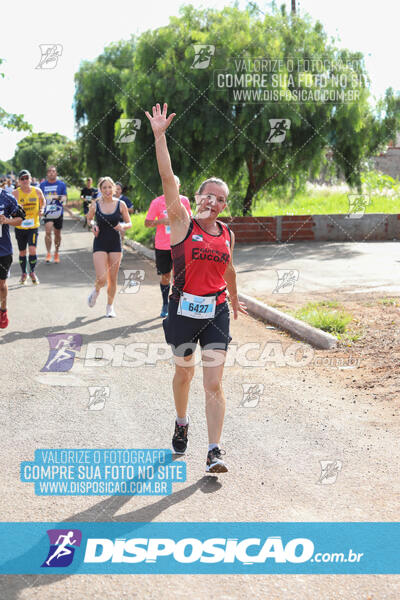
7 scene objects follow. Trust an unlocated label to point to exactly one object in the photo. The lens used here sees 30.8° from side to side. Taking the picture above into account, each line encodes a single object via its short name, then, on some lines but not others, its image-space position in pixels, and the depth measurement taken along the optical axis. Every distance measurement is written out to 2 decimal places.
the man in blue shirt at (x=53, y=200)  15.77
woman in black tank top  9.99
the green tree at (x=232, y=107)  20.72
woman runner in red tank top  4.49
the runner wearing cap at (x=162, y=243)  9.67
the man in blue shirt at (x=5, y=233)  8.90
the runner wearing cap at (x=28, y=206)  13.02
